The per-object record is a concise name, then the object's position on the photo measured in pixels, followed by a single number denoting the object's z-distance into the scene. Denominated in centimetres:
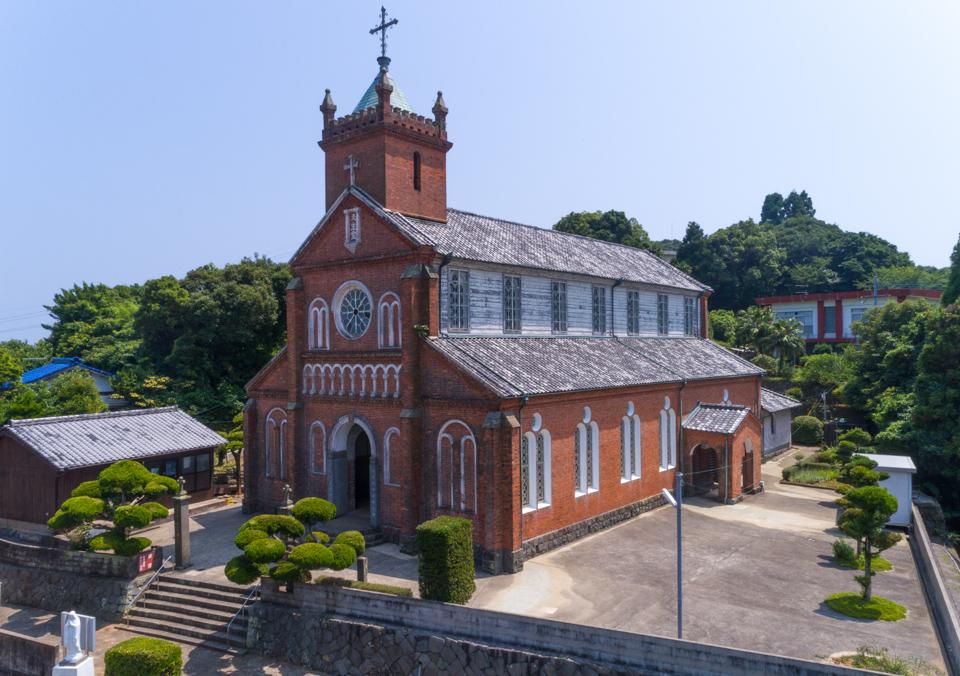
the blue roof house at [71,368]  5056
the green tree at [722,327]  6784
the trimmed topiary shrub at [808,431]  4391
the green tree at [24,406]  3491
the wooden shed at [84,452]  2573
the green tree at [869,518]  1823
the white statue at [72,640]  1393
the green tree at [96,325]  5478
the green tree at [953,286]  3924
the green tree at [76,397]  3784
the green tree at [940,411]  2841
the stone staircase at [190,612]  1880
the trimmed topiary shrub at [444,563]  1703
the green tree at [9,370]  4199
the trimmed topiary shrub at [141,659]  1471
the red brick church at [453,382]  2166
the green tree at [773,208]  11744
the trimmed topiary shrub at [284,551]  1736
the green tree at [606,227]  7294
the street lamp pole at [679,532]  1493
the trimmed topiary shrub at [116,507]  2048
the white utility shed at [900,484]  2445
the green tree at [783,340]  5394
